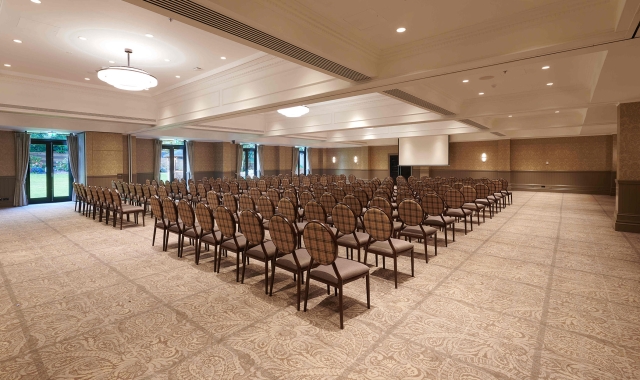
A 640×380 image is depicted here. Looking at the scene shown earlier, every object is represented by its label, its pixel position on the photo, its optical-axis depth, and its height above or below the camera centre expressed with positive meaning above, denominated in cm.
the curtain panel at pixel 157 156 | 1598 +111
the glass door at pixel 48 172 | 1251 +24
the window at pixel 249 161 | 2023 +111
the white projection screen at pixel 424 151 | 1762 +155
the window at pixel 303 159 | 2412 +145
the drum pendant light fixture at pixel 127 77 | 570 +186
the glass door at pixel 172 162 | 1703 +86
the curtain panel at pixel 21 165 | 1173 +49
